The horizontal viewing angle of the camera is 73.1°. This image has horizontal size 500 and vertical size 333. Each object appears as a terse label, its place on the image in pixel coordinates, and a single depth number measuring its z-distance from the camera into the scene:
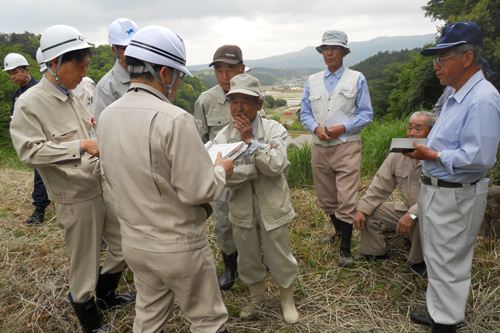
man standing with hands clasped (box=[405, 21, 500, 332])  2.14
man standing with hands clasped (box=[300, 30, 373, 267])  3.63
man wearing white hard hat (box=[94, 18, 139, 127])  2.92
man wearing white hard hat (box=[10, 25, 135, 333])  2.23
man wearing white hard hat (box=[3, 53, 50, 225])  4.97
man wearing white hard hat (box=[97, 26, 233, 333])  1.64
